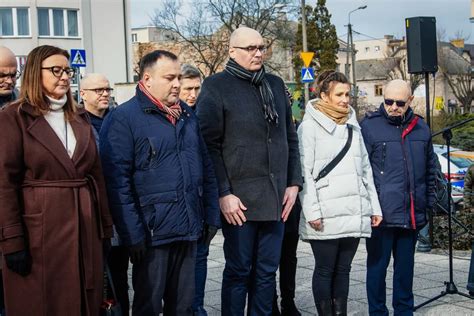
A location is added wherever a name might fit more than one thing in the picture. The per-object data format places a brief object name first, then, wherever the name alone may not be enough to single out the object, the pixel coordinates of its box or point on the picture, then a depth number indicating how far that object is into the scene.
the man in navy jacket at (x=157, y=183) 4.71
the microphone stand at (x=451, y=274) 7.08
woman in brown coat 4.24
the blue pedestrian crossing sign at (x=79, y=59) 18.56
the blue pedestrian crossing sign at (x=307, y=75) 24.56
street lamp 57.08
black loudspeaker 9.72
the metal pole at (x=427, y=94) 9.48
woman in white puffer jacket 5.71
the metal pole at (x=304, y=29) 29.44
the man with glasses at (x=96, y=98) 6.37
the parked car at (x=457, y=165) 15.04
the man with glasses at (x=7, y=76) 5.28
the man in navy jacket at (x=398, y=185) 6.04
